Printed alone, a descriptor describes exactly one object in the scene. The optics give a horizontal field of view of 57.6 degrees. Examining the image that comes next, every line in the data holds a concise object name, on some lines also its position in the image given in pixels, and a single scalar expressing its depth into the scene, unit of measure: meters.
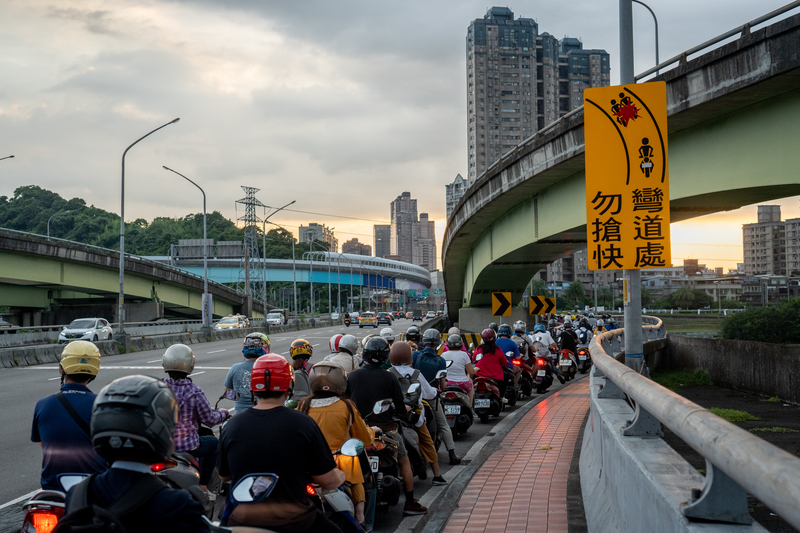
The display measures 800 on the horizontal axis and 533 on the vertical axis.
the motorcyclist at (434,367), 9.23
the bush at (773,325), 30.84
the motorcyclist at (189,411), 5.98
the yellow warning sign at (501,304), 24.33
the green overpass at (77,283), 41.59
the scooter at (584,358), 22.92
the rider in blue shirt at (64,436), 4.40
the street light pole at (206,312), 44.31
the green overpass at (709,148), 12.01
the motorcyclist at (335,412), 5.62
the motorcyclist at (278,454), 3.72
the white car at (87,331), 33.34
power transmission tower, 85.62
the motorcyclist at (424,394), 8.16
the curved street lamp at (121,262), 32.44
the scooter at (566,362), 20.97
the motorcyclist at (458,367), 11.14
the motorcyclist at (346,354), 8.77
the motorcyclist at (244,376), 7.63
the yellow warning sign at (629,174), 8.38
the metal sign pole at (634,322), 8.91
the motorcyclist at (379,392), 7.09
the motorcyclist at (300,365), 8.18
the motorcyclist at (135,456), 2.45
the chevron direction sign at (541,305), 26.73
